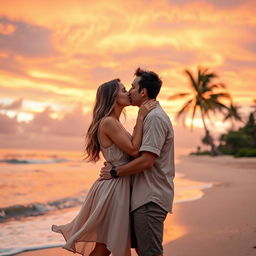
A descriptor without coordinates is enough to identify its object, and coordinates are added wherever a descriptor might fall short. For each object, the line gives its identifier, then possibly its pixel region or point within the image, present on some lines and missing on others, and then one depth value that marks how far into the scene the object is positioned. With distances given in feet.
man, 11.50
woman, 11.98
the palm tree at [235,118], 172.57
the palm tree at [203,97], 137.31
